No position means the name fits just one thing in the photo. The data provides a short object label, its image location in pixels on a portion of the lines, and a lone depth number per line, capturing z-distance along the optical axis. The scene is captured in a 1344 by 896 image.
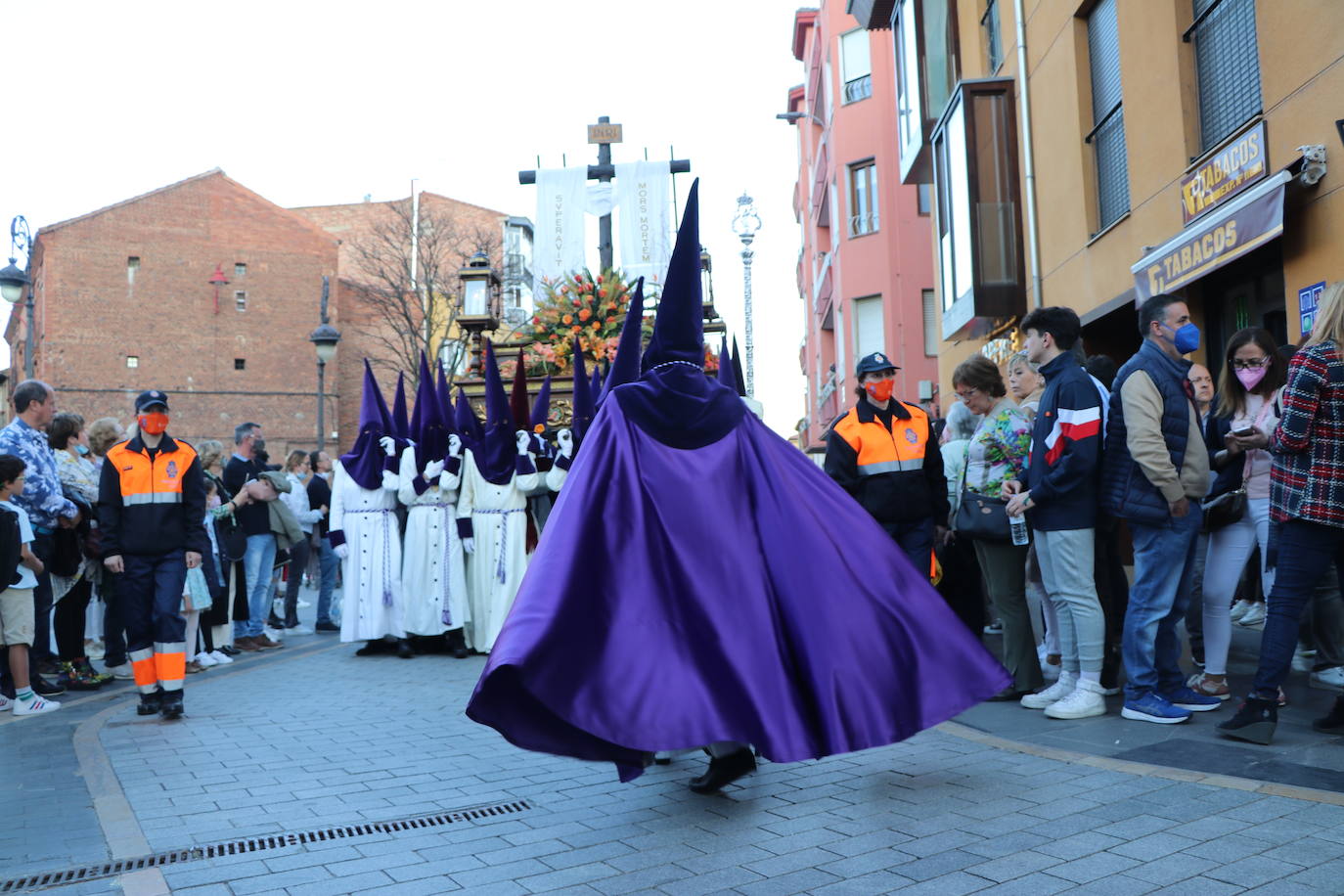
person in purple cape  4.22
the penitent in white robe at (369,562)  10.76
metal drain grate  4.10
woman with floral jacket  6.91
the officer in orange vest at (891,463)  7.07
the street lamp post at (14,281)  17.08
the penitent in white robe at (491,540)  10.57
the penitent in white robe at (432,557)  10.59
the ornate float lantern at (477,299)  14.86
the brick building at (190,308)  48.38
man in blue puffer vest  5.90
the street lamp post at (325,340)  23.36
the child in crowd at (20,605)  7.65
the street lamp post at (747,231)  29.14
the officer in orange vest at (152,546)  7.40
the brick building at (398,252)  45.50
